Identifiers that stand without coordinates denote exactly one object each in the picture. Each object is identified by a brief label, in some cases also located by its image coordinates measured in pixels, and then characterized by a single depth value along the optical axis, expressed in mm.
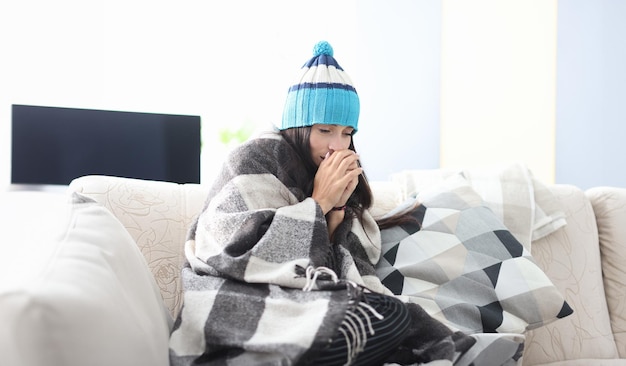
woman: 1130
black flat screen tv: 2379
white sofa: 815
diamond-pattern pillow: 1618
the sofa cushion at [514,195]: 1898
